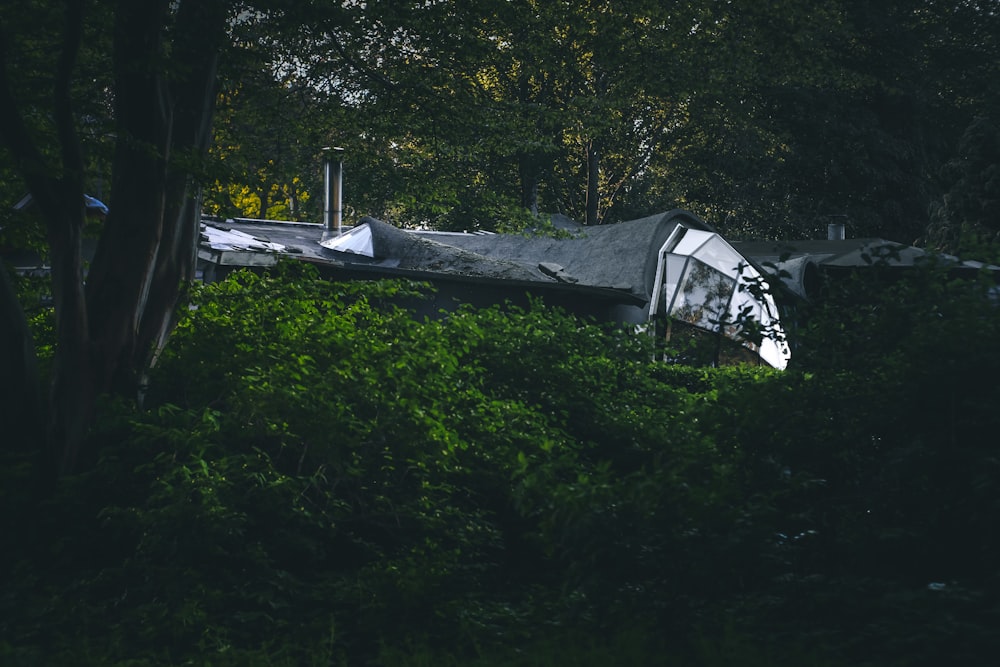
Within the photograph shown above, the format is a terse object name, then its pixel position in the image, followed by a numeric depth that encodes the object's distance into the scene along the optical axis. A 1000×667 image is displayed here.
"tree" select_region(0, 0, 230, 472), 8.58
